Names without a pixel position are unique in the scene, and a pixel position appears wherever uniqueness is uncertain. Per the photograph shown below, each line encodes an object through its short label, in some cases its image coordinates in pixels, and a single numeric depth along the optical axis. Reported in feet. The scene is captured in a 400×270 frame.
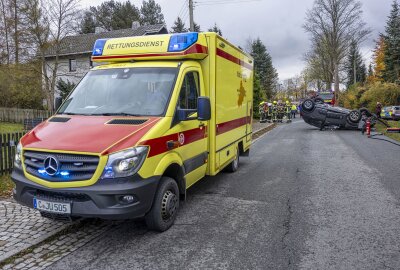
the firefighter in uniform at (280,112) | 99.84
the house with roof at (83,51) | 129.18
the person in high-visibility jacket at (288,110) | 103.45
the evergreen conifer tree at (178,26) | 185.62
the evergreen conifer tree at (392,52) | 134.41
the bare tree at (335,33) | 135.33
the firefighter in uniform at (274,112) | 95.71
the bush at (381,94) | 103.85
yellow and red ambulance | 13.35
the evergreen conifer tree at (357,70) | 228.04
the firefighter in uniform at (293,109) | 123.19
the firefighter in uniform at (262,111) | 92.84
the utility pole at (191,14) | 63.43
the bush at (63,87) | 107.34
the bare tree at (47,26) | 75.72
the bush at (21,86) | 82.28
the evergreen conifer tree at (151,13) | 207.31
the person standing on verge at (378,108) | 88.86
